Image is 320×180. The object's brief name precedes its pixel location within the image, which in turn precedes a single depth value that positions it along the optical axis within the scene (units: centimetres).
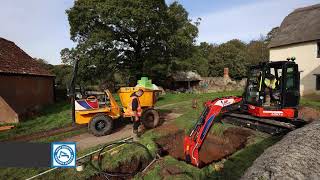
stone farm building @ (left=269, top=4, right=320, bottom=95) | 1405
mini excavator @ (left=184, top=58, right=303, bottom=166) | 563
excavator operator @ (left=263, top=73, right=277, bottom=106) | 580
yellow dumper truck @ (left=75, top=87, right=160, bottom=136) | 635
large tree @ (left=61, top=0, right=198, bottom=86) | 1443
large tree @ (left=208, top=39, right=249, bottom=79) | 3076
